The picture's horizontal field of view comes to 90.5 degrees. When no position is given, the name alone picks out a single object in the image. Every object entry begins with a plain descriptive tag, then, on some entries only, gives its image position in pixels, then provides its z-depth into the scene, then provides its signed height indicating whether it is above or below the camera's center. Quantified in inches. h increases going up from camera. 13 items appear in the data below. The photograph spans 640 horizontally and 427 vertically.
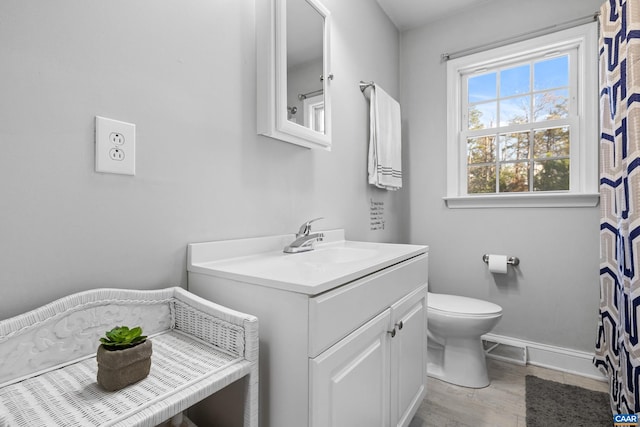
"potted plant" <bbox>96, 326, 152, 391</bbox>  23.3 -10.9
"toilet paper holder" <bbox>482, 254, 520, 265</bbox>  84.3 -12.4
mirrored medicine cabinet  47.5 +23.5
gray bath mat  59.2 -38.8
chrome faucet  51.7 -4.6
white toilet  69.2 -27.9
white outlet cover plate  31.3 +6.8
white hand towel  79.0 +18.4
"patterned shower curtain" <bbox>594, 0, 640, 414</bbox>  51.9 +2.1
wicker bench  21.4 -13.1
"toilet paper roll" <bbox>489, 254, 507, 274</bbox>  83.9 -13.4
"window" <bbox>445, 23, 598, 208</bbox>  77.3 +24.2
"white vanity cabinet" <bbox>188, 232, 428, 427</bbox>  29.2 -12.4
